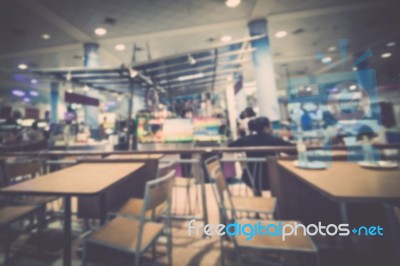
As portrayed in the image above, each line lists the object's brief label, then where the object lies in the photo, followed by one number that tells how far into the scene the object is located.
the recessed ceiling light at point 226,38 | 6.35
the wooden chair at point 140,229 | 1.31
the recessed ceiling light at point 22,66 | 8.31
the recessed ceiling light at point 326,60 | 9.51
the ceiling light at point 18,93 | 12.67
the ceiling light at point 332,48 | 8.02
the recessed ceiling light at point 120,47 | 6.55
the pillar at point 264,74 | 5.27
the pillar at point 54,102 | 11.32
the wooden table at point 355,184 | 1.00
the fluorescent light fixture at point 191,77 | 7.71
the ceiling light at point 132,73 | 5.26
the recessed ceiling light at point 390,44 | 7.95
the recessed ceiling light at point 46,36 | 5.73
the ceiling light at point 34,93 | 13.29
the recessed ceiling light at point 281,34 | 6.32
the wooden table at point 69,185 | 1.42
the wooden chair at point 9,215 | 1.83
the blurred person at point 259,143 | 2.71
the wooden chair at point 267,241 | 1.26
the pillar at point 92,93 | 6.26
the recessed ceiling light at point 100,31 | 5.49
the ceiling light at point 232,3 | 4.52
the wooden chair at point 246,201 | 1.66
